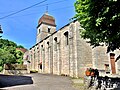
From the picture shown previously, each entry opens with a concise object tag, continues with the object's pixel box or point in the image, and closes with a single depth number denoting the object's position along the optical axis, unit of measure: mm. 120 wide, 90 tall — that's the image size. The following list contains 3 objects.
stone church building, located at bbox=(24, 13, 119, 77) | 12388
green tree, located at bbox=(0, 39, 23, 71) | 18989
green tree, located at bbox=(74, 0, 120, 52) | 4372
